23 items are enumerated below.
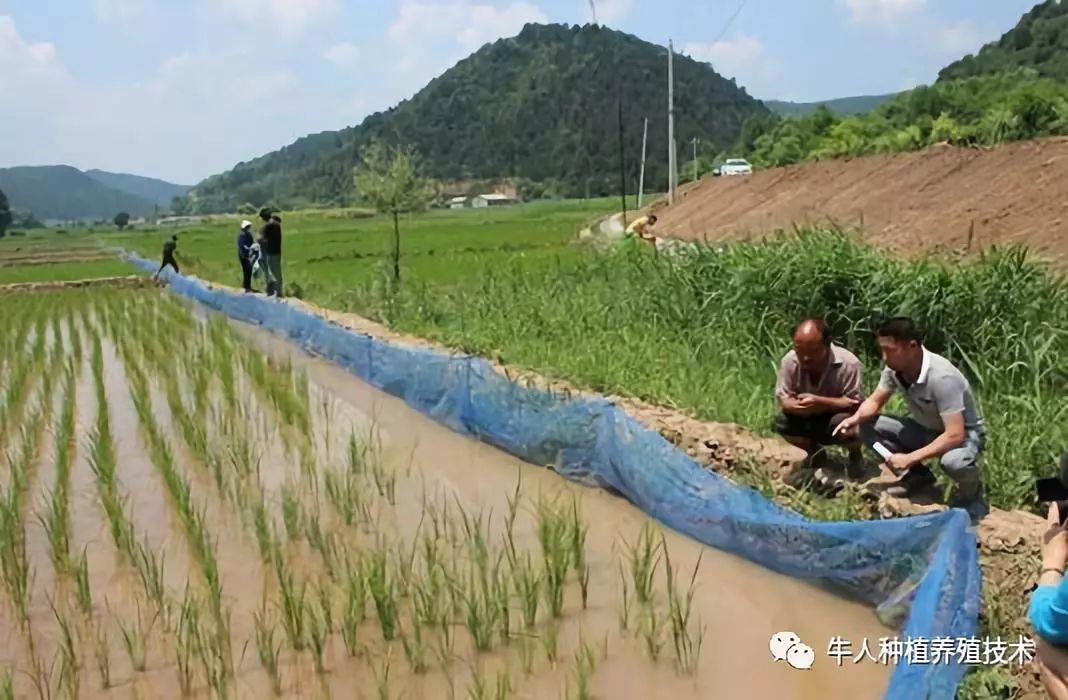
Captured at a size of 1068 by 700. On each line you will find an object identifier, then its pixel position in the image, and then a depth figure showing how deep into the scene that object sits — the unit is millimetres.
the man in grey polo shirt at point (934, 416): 3551
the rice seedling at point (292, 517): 4488
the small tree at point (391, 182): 13144
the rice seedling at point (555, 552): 3566
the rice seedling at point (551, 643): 3203
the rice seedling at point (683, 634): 3131
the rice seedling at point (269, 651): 3166
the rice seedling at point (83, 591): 3764
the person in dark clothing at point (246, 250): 13938
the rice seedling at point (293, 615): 3371
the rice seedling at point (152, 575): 3766
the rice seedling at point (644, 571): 3568
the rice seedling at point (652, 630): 3197
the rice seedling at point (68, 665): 3191
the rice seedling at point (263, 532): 4242
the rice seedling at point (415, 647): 3184
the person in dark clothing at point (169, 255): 18703
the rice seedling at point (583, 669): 2877
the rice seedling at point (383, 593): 3402
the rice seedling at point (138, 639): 3336
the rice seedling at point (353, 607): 3320
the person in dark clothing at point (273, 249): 12219
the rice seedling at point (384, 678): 2895
